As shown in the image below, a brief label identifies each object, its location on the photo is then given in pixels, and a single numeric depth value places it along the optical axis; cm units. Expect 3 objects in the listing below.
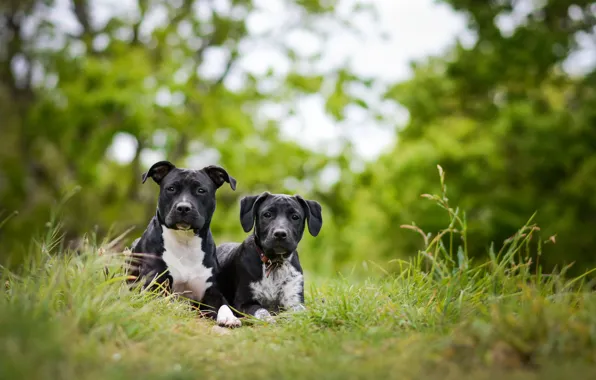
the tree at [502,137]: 1453
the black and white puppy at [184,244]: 584
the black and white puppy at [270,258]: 584
